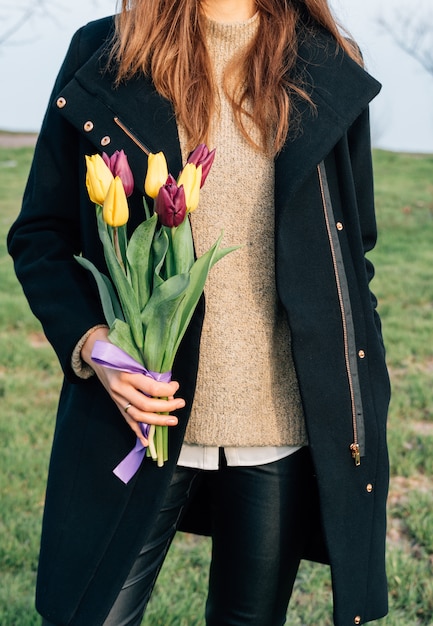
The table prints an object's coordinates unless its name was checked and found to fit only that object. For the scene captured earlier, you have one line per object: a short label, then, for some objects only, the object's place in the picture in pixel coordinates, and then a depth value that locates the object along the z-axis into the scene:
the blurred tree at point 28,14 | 6.89
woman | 1.78
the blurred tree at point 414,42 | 16.41
